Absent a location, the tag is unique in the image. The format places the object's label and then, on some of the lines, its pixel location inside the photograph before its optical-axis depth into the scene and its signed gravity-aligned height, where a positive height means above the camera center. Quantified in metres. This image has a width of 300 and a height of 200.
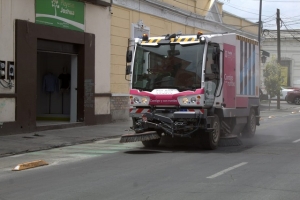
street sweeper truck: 12.51 +0.31
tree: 36.78 +1.50
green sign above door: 17.23 +3.06
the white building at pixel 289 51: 54.53 +5.32
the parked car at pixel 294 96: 42.51 +0.28
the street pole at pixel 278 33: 39.19 +5.21
